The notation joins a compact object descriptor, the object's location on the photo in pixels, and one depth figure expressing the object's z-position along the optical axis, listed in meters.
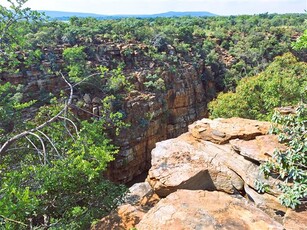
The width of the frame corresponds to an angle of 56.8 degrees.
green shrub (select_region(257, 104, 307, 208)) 5.81
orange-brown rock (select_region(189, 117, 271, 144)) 8.56
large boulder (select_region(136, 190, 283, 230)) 5.25
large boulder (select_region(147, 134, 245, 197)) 7.91
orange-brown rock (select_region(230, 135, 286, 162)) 7.18
